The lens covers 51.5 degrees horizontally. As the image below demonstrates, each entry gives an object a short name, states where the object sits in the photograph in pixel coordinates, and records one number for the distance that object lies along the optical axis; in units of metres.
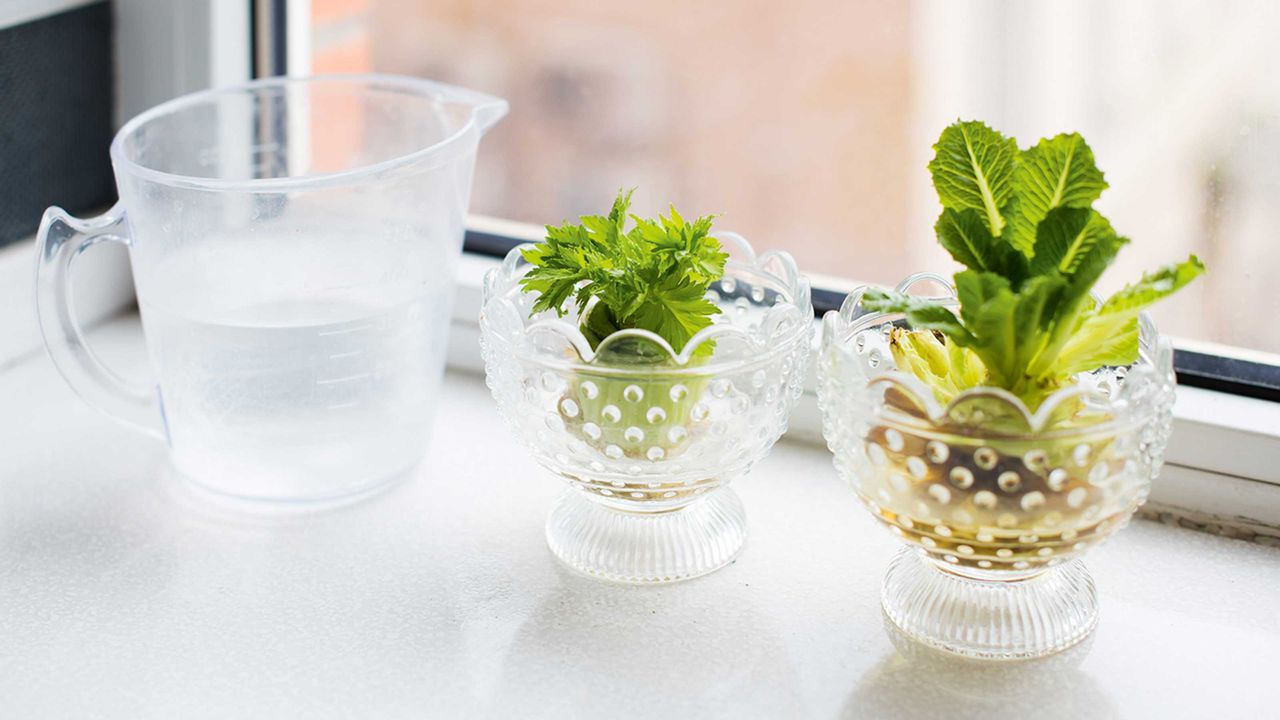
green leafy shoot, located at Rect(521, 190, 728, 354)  0.64
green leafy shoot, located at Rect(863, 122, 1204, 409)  0.56
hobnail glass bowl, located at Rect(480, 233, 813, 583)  0.62
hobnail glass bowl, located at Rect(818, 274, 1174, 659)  0.56
